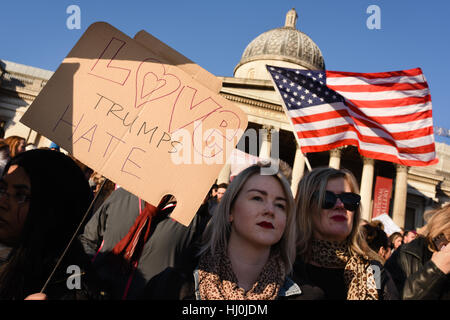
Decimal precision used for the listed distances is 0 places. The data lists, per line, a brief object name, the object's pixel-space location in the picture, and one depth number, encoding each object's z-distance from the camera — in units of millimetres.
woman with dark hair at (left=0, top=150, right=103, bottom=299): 1812
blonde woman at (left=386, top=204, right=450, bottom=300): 2299
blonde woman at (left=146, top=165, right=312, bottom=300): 2090
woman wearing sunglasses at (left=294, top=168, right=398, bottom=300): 2439
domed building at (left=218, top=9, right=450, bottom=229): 22266
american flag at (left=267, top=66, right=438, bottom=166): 4387
